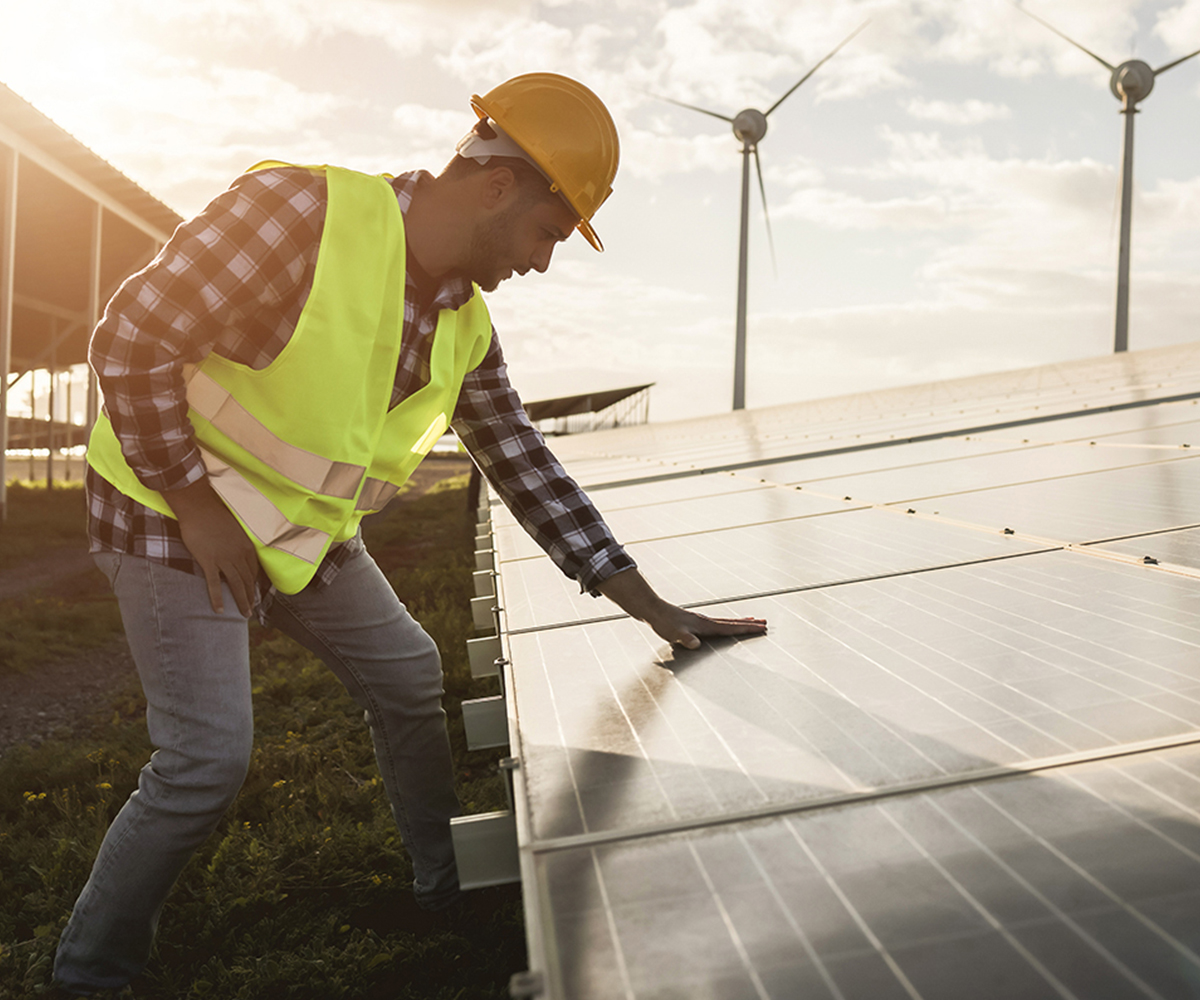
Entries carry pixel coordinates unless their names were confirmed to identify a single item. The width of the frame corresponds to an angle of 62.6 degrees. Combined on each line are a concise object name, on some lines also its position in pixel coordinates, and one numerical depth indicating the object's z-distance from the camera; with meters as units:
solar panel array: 1.00
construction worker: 2.06
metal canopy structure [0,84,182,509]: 13.18
